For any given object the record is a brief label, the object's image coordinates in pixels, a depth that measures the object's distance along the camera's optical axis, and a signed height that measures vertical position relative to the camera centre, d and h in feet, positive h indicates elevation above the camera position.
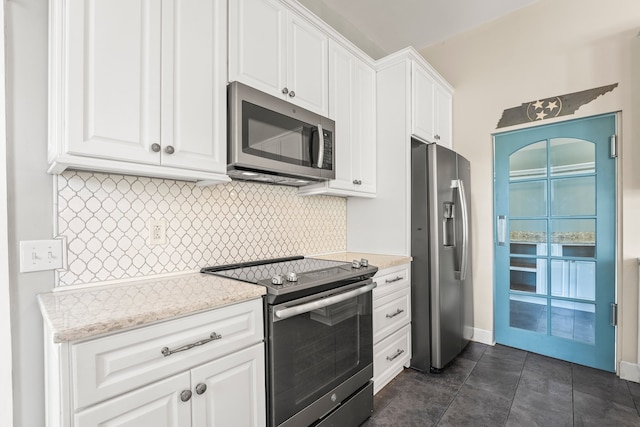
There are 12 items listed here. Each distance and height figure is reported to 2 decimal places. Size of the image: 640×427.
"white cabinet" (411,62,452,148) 8.39 +3.09
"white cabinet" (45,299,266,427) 2.85 -1.75
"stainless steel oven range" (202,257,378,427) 4.37 -2.07
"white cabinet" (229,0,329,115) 5.26 +3.05
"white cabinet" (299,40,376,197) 7.26 +2.27
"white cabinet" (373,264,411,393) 6.83 -2.66
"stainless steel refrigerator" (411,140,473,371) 7.73 -1.08
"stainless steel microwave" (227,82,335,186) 5.06 +1.33
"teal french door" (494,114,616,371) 7.84 -0.79
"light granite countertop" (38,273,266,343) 2.89 -1.06
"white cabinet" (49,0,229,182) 3.58 +1.65
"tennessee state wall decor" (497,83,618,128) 8.02 +2.95
